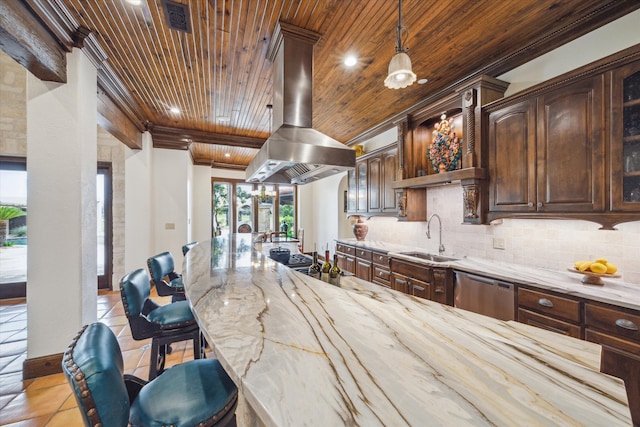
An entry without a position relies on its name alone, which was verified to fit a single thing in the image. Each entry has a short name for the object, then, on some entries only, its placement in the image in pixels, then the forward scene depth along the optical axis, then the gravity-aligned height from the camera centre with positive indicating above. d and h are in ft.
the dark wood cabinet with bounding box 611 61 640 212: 5.55 +1.62
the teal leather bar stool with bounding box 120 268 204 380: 4.97 -2.21
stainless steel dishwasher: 7.13 -2.42
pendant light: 5.56 +3.14
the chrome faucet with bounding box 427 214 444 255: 11.20 -0.90
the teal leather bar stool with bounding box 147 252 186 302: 7.14 -1.84
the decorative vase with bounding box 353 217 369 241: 15.48 -0.93
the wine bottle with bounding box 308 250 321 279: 6.78 -1.47
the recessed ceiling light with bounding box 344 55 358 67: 8.48 +5.07
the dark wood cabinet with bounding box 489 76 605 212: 6.18 +1.65
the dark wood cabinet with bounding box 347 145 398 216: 13.12 +1.66
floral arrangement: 9.84 +2.57
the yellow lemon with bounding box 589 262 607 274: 6.00 -1.25
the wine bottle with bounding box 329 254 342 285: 6.11 -1.40
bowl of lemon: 5.97 -1.32
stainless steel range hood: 6.91 +2.91
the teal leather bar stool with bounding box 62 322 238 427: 2.26 -2.16
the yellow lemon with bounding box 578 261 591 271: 6.21 -1.25
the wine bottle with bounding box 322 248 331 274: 6.56 -1.32
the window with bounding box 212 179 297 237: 24.79 +0.47
